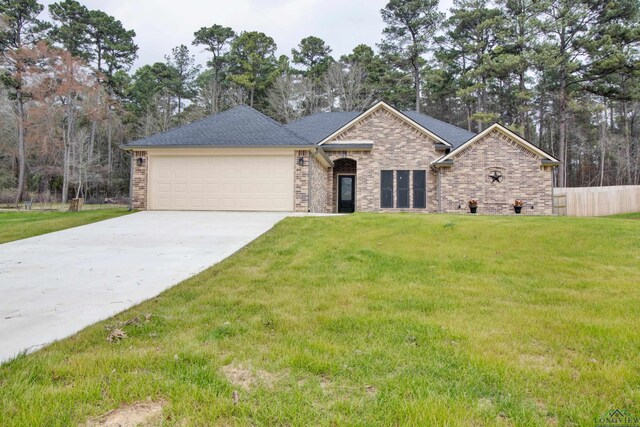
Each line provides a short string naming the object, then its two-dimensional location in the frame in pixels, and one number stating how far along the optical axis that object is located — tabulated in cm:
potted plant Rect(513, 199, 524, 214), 1515
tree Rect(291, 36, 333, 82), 3269
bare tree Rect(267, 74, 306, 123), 3036
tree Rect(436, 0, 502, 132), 2628
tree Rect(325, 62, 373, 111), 3040
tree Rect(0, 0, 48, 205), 2350
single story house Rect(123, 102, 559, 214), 1275
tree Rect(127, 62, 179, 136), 3319
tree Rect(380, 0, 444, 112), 2884
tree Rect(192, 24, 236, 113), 3303
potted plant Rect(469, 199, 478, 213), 1529
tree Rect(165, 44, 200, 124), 3606
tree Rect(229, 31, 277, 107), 3109
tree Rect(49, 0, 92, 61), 2889
